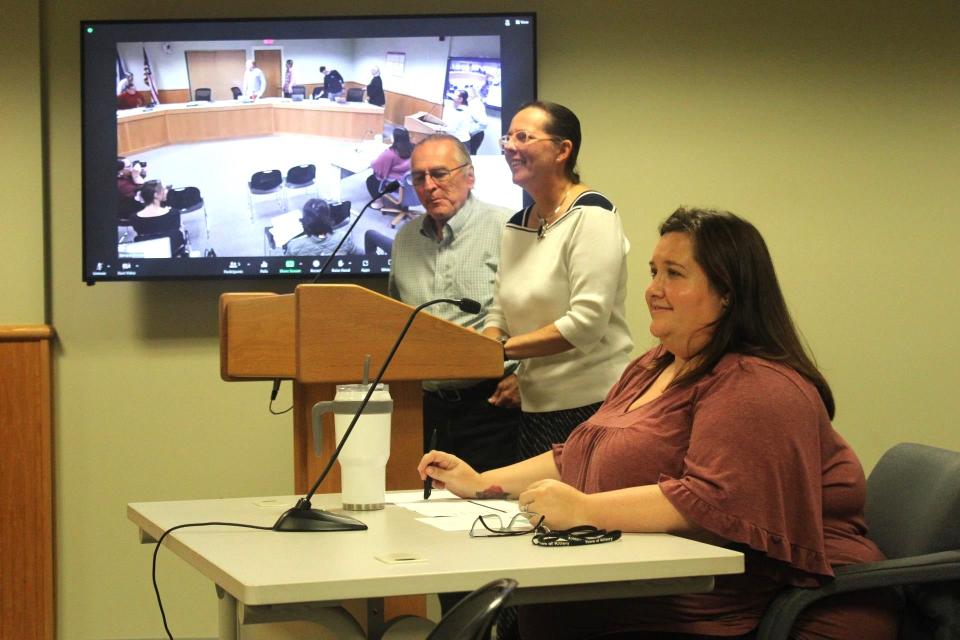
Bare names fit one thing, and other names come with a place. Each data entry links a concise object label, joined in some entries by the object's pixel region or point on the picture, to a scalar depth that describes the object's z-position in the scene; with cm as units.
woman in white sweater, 421
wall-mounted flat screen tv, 515
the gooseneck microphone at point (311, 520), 327
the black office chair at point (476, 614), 244
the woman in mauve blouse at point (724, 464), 320
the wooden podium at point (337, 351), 376
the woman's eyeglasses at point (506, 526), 321
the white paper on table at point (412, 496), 361
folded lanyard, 310
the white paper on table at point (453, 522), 328
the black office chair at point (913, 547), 322
